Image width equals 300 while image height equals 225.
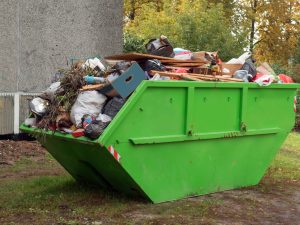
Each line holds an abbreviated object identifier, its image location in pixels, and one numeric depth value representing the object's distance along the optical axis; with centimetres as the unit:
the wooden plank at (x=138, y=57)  589
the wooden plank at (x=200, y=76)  578
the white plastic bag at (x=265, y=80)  647
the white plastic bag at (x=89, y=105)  544
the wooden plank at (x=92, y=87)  552
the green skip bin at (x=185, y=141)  534
